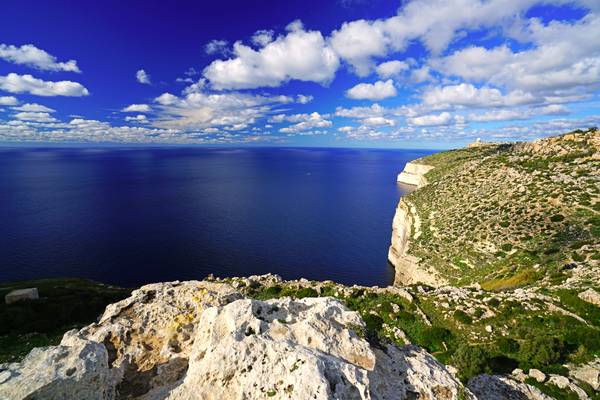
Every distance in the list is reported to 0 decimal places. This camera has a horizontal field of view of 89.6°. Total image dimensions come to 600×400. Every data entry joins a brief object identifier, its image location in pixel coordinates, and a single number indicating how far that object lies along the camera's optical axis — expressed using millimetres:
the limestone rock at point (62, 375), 7836
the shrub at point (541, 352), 19125
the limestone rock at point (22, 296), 34156
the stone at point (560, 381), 16338
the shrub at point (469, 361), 17594
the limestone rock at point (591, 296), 25752
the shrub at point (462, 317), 26609
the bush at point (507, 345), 21766
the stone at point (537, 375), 16875
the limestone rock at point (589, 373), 17016
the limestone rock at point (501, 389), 15172
